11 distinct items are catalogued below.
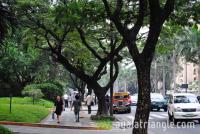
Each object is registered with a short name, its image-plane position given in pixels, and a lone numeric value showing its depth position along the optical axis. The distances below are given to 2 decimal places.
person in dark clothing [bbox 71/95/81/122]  28.48
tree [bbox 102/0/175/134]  14.27
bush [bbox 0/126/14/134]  13.58
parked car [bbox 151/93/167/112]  48.09
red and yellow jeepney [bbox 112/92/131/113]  44.78
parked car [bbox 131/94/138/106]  68.21
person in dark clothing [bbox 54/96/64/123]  26.96
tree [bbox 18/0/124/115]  28.08
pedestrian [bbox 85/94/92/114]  39.03
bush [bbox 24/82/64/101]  56.32
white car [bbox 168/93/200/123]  27.61
